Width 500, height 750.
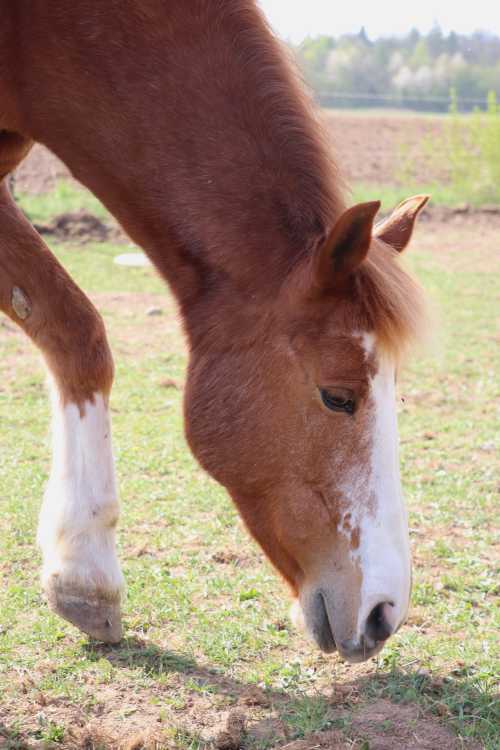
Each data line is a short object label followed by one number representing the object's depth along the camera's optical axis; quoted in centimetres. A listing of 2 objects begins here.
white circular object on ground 1073
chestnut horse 241
